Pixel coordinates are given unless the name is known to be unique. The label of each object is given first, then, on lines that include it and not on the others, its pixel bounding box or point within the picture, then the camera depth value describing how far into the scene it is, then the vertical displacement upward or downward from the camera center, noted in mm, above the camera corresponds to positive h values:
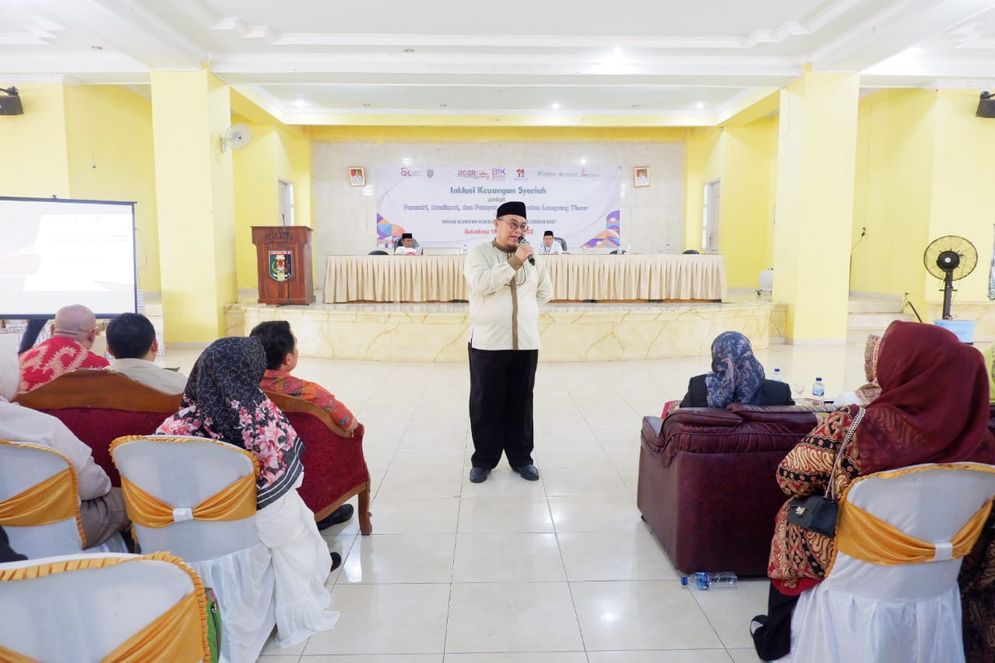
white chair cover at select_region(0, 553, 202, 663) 934 -502
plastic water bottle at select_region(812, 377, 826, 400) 3703 -699
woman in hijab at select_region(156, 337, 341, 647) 1841 -540
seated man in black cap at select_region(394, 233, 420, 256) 9070 +264
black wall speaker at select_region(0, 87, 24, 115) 7664 +1876
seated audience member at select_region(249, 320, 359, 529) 2414 -406
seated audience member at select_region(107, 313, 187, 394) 2408 -343
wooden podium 7762 +28
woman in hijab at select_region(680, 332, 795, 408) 2559 -435
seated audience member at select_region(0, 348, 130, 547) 1831 -569
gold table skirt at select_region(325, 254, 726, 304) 8406 -153
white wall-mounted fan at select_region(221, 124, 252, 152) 7898 +1526
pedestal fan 7387 +114
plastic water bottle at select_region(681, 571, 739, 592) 2377 -1133
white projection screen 4398 +49
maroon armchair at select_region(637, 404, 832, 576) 2271 -751
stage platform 7102 -721
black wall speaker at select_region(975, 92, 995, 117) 8695 +2142
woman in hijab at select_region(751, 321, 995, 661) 1504 -380
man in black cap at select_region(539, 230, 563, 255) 9461 +319
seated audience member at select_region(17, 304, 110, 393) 2885 -394
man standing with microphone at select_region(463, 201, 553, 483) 3301 -349
